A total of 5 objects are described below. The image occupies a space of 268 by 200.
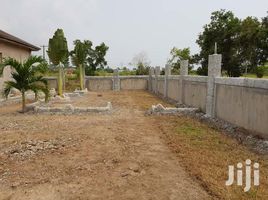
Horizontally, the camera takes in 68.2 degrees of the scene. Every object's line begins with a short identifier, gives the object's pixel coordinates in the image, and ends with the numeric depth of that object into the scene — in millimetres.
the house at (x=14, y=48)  12156
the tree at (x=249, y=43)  21623
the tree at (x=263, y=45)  21303
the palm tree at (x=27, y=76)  8563
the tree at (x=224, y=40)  22482
